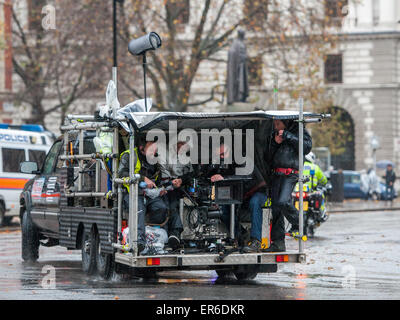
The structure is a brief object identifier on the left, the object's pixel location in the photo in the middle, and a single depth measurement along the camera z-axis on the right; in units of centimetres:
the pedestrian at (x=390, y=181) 4676
